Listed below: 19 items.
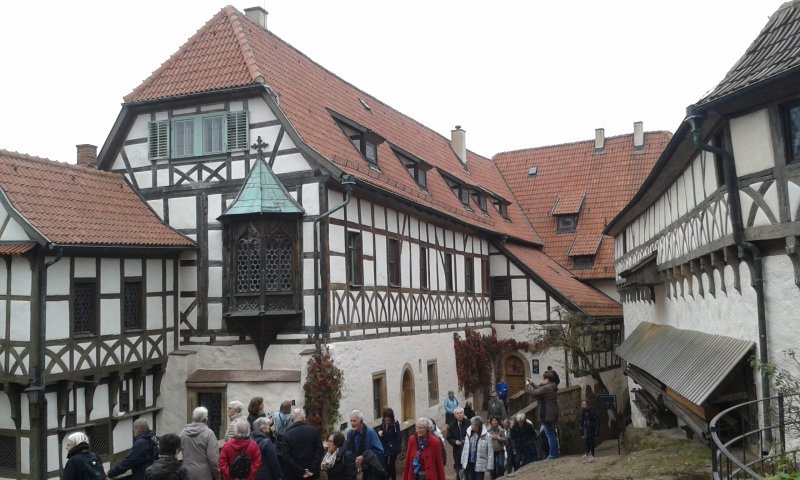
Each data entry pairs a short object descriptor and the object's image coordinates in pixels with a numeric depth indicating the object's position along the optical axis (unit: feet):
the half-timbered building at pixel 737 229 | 31.48
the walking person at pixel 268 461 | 31.65
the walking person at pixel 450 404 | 62.34
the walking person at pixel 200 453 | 30.83
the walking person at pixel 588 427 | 55.48
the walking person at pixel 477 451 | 42.68
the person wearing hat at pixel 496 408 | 60.64
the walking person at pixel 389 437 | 41.04
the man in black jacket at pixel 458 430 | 45.53
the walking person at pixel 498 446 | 48.26
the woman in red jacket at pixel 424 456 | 36.19
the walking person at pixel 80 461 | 27.30
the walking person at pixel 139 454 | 30.91
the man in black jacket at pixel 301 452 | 33.50
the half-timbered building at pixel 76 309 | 46.78
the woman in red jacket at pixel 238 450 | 30.09
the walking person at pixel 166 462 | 27.43
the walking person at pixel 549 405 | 51.96
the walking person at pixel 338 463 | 33.88
